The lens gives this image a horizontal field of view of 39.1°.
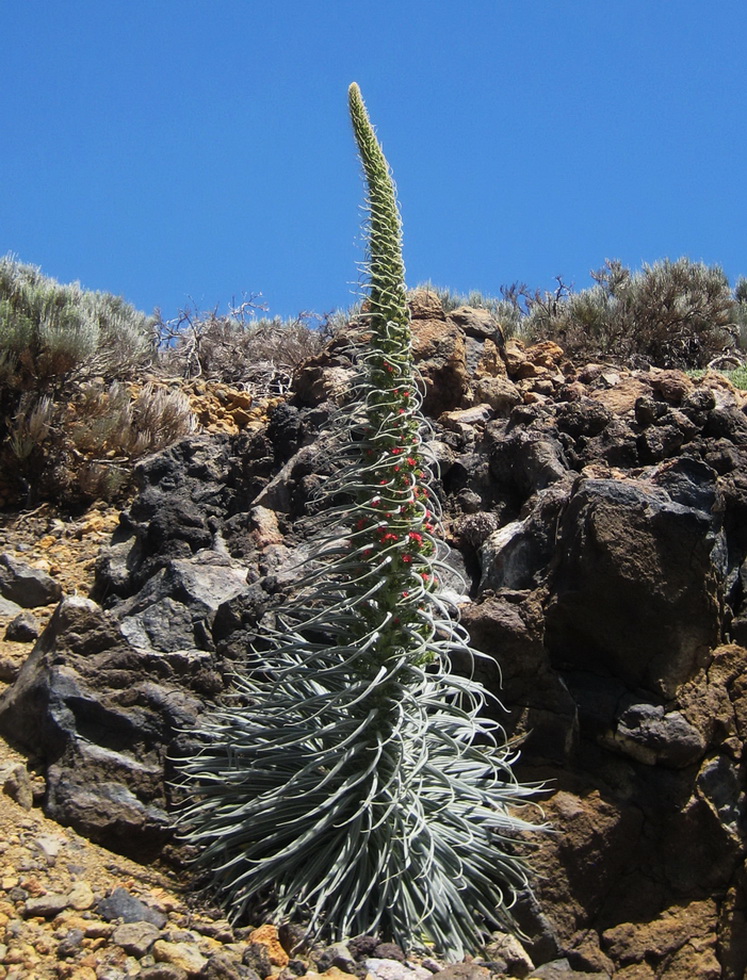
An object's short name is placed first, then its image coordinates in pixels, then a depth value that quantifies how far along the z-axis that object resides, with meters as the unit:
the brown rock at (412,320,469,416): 5.57
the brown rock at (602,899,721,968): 3.37
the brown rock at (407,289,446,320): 5.79
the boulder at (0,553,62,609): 5.07
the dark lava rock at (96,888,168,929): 3.02
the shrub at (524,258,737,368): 9.41
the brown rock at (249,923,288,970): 2.92
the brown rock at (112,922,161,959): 2.86
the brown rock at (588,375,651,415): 4.96
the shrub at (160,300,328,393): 8.59
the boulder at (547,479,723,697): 3.61
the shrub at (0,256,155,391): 6.75
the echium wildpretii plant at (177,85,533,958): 3.15
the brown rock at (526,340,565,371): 6.68
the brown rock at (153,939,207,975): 2.80
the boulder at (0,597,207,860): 3.46
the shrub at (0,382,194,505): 6.38
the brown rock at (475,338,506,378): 5.93
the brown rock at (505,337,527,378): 6.38
